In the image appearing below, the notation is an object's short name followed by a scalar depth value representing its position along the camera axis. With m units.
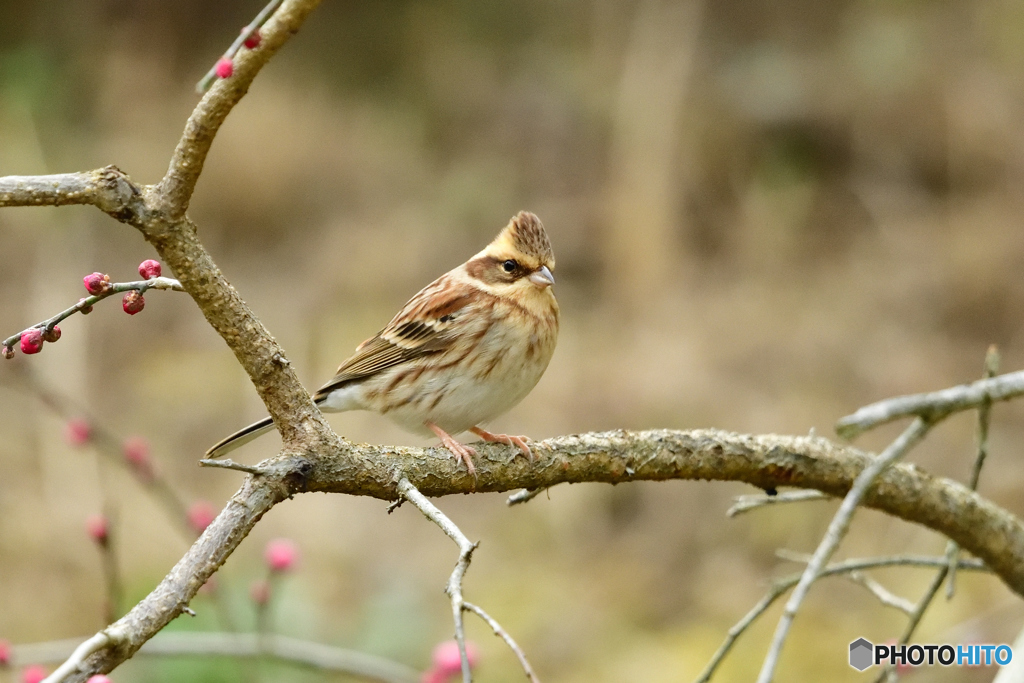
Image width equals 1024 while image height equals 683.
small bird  6.92
